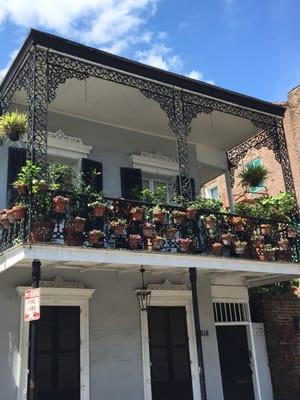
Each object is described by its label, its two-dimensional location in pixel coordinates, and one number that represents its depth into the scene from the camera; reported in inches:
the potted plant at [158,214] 340.8
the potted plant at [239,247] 369.7
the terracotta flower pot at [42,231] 292.8
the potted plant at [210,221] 363.6
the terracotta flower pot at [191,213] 354.6
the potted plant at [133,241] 327.3
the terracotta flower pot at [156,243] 337.1
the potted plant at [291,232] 402.9
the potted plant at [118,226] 324.2
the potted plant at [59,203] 300.2
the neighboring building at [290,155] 689.6
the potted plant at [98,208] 317.7
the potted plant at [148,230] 335.3
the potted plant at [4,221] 309.9
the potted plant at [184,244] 346.6
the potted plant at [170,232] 343.0
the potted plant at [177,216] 347.6
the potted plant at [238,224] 379.6
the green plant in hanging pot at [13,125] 341.4
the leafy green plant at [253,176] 476.4
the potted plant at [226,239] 366.3
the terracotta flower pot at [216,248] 360.4
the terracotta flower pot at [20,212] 293.9
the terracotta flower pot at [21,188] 295.9
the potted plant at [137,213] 334.6
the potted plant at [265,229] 390.6
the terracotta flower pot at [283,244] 391.5
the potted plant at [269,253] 384.8
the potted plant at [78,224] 307.1
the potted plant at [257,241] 382.9
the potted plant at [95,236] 311.4
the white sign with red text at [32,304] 263.3
